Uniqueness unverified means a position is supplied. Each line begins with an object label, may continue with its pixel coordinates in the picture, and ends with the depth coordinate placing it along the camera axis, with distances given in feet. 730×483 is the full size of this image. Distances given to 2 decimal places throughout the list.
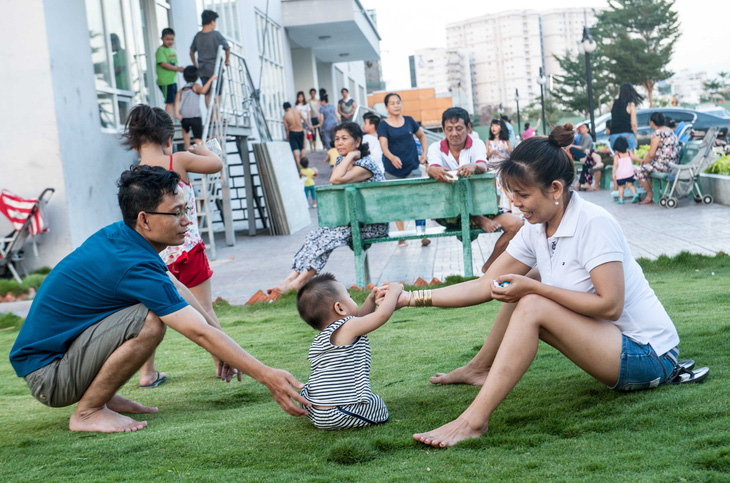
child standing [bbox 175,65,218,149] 41.81
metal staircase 42.91
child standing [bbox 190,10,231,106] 44.37
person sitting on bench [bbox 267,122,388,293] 24.73
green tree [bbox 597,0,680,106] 190.80
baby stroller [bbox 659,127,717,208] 45.29
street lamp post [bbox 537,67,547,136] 118.62
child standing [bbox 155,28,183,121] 42.70
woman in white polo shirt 9.81
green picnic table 24.66
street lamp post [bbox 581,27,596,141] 76.02
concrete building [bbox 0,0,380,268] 33.27
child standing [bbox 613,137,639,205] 52.19
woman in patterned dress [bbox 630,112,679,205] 47.96
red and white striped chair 32.53
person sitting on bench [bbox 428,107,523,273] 24.47
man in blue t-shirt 11.02
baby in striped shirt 10.69
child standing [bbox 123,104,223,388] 15.65
